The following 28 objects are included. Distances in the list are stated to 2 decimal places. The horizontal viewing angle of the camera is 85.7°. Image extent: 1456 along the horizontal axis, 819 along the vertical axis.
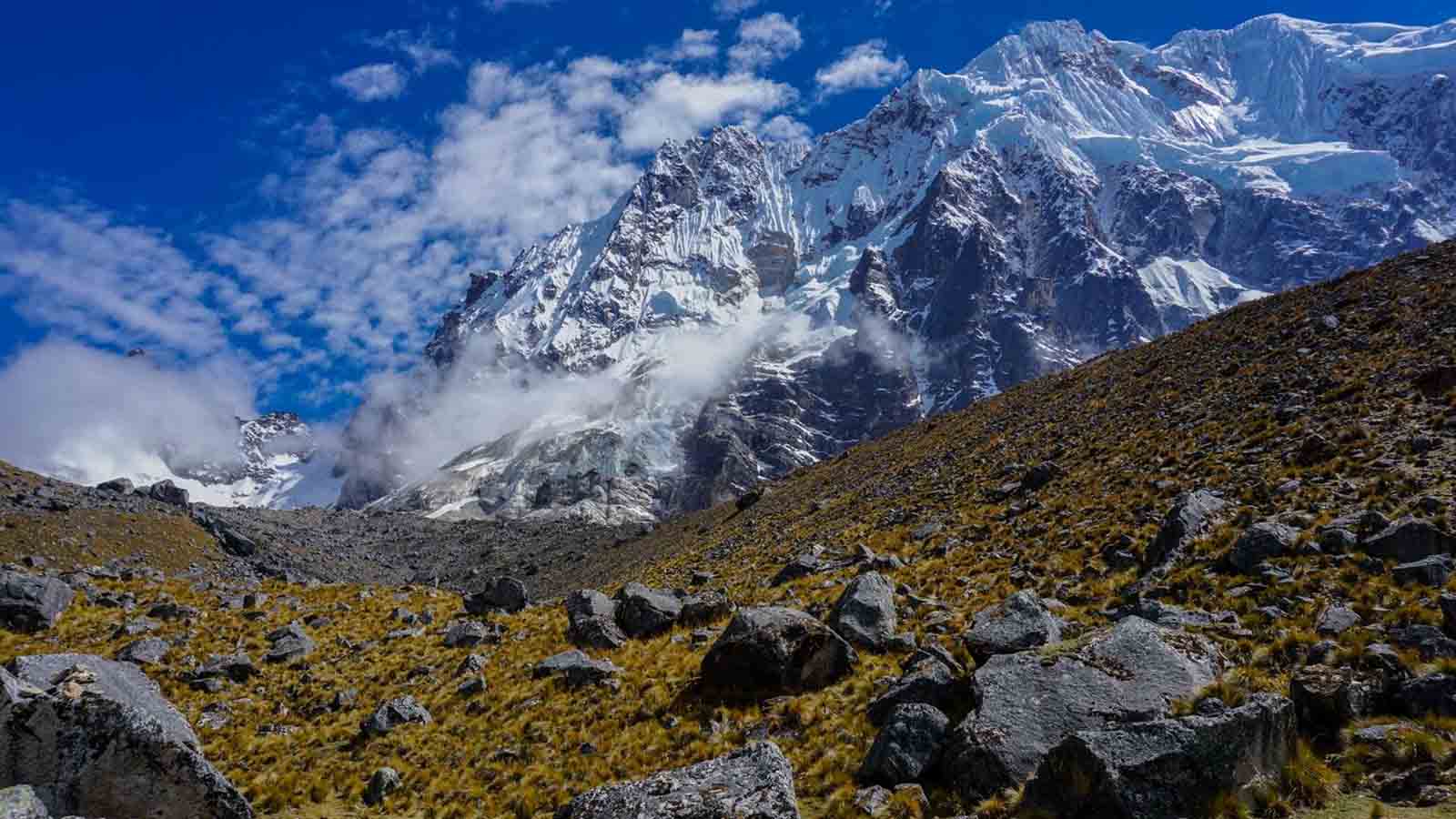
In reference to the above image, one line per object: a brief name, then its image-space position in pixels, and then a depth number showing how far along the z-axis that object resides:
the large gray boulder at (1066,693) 11.15
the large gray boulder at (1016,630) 15.12
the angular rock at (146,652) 24.16
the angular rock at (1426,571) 14.37
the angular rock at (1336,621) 13.61
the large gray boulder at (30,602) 27.67
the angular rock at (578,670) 20.78
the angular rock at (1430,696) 10.36
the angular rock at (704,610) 24.72
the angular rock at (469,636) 27.06
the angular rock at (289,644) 25.81
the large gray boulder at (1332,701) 10.59
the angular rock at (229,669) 23.41
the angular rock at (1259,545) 17.45
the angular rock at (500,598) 33.53
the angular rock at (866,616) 18.31
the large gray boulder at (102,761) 11.49
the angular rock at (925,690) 13.70
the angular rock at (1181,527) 19.70
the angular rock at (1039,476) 33.50
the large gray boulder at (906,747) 12.19
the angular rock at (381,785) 16.30
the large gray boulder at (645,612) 24.73
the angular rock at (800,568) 30.80
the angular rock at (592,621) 24.14
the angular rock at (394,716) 19.59
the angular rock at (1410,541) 15.36
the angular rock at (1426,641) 11.68
